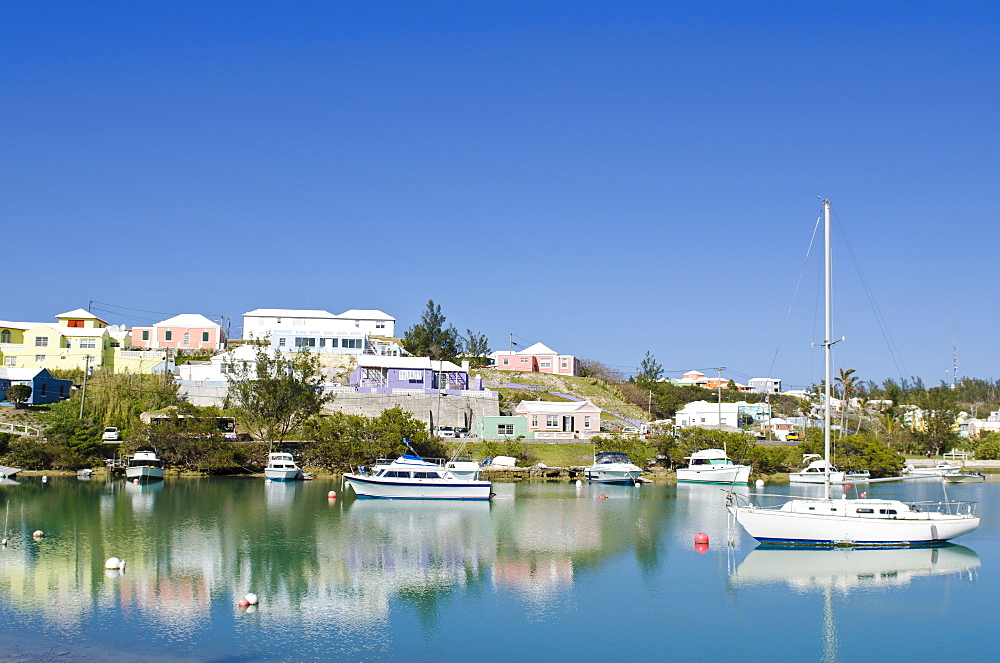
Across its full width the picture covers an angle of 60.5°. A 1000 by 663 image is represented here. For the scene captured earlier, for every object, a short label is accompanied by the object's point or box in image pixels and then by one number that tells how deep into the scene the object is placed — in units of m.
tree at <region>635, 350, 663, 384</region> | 126.00
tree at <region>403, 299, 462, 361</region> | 106.88
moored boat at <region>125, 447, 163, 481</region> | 57.25
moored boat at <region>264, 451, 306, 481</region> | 58.88
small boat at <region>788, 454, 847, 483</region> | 63.61
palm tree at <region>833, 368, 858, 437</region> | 94.12
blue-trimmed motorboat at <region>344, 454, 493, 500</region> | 48.56
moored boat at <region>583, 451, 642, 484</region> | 61.25
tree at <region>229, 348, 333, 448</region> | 65.56
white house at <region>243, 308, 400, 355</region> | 93.75
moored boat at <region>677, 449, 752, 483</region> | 63.12
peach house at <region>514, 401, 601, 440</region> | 80.00
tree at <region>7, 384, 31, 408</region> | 71.00
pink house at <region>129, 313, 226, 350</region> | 97.12
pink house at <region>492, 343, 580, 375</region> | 113.44
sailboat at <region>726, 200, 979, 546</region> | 33.44
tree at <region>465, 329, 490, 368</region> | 115.75
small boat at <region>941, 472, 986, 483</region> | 72.00
